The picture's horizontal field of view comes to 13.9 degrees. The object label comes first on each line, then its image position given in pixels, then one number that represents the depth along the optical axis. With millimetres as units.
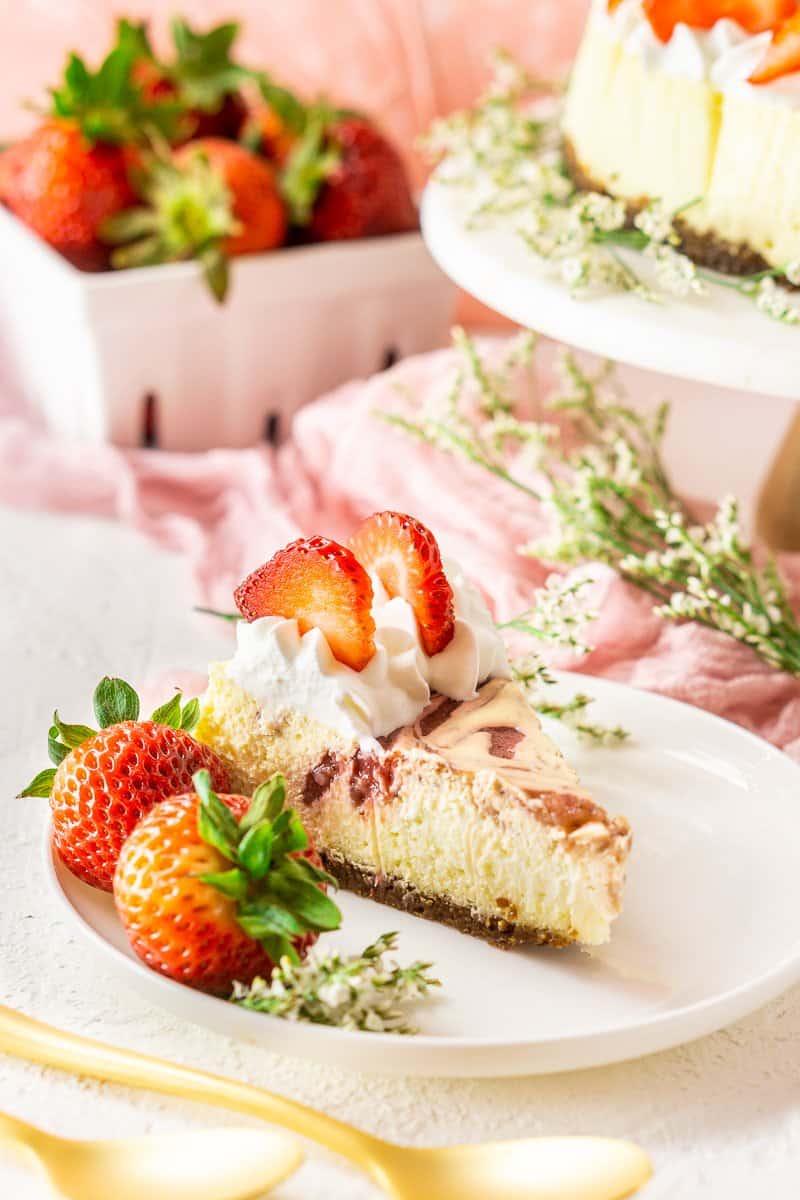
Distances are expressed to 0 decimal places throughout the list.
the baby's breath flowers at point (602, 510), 858
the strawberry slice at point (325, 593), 766
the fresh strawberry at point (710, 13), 855
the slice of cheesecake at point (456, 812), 747
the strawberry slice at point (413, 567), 776
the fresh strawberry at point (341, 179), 1048
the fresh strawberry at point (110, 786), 749
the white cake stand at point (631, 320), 809
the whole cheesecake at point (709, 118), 833
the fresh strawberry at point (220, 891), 716
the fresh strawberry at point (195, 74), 1054
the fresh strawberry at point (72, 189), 1018
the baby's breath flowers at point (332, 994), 712
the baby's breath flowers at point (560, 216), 836
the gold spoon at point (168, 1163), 689
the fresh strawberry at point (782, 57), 830
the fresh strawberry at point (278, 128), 1061
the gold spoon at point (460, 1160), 693
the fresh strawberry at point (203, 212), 1018
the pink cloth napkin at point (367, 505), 884
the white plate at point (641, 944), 708
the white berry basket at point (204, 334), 1027
